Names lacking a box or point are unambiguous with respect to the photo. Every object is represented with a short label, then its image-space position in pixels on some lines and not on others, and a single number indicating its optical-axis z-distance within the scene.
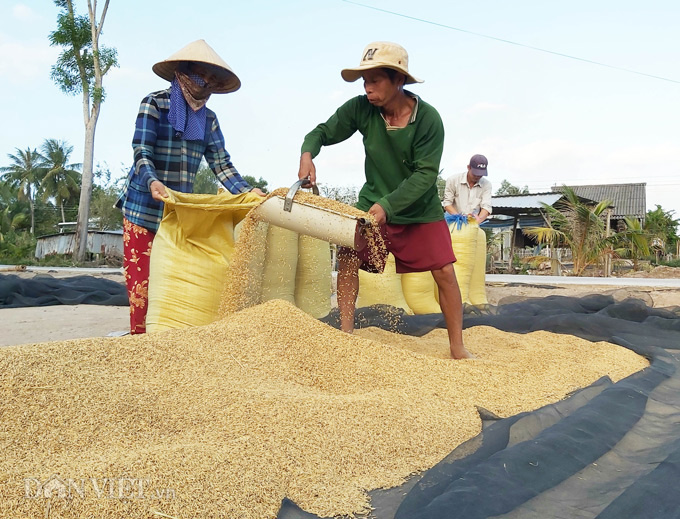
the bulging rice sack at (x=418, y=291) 4.98
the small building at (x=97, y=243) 21.89
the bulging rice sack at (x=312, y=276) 3.91
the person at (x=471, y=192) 5.37
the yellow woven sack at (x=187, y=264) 3.06
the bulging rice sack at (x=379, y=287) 4.82
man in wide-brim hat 2.90
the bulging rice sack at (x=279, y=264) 3.54
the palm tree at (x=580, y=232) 12.16
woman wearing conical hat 3.13
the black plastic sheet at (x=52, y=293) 5.80
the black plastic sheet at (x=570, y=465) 1.26
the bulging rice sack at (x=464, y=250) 5.09
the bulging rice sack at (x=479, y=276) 5.27
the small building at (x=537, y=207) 16.52
